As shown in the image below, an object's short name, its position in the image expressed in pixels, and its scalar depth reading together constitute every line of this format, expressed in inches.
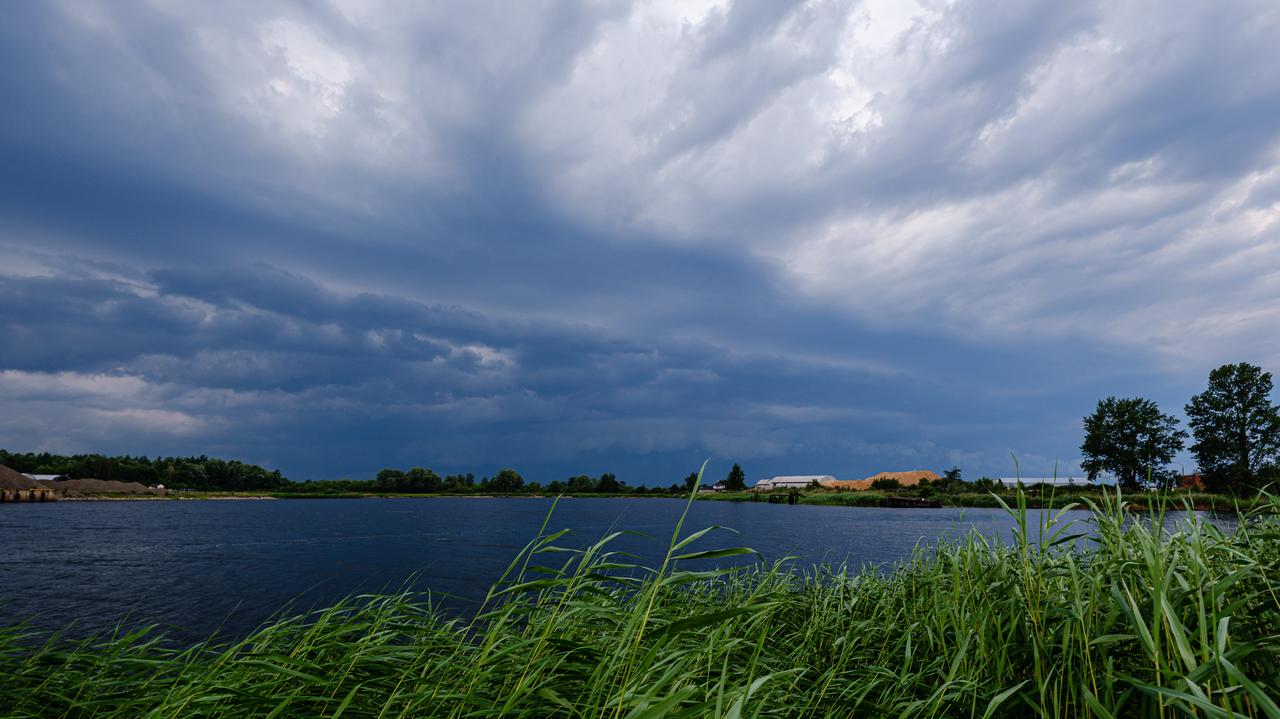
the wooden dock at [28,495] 4397.1
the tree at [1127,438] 3496.6
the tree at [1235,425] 2906.0
